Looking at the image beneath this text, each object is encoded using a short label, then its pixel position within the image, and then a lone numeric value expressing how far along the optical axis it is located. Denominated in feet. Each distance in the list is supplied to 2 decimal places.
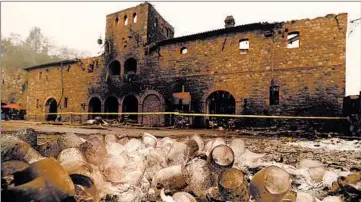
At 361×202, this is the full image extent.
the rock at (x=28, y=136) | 7.44
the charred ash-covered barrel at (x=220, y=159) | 7.68
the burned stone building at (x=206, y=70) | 37.14
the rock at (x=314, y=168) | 7.98
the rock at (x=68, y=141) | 7.81
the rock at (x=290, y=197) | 6.19
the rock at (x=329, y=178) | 7.50
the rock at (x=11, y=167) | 4.54
